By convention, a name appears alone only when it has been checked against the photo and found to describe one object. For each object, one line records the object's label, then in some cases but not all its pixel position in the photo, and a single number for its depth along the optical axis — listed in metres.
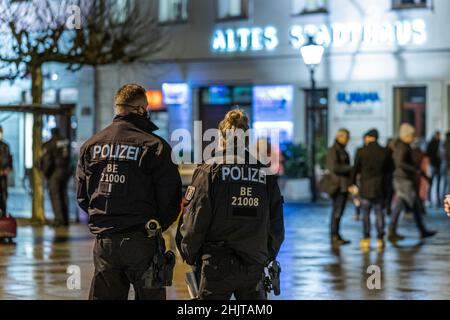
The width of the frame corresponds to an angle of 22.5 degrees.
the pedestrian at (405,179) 17.75
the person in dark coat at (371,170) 16.55
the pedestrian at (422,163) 22.97
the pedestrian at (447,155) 24.62
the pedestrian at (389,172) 16.72
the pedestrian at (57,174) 20.55
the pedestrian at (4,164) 19.28
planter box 28.50
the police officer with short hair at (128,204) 7.62
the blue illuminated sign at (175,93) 32.84
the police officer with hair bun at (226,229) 7.30
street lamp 25.28
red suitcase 17.11
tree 20.78
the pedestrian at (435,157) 26.12
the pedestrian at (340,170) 17.12
